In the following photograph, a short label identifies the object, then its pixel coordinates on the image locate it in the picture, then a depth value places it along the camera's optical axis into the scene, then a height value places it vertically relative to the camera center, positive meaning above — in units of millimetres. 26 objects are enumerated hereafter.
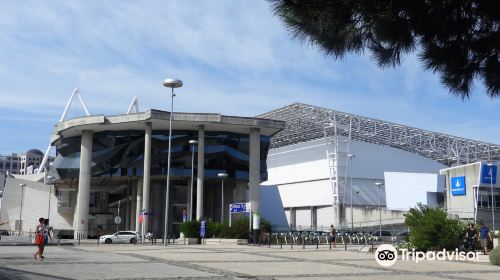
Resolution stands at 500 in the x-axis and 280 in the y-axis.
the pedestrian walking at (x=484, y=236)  22231 -916
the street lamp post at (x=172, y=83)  38031 +8405
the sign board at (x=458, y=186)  71125 +3365
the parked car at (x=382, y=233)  60475 -2377
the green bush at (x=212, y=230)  46656 -1717
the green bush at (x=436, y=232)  23234 -813
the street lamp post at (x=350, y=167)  100825 +7801
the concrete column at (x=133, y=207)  72644 +132
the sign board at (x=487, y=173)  68438 +4778
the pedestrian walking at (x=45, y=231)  20020 -874
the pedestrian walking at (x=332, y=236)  38922 -1771
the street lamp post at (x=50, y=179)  71788 +3519
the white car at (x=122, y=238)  51803 -2762
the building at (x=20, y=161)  195625 +15709
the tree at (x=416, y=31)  7879 +2639
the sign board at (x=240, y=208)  43938 +121
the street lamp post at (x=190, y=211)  65781 -255
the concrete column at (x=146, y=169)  62219 +4395
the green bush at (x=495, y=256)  18453 -1408
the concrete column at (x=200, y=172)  63844 +4184
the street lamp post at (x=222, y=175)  59969 +3612
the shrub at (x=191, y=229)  45969 -1636
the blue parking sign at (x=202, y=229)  42256 -1491
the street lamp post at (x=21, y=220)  98688 -2450
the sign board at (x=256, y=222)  41094 -889
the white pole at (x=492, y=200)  64006 +1560
